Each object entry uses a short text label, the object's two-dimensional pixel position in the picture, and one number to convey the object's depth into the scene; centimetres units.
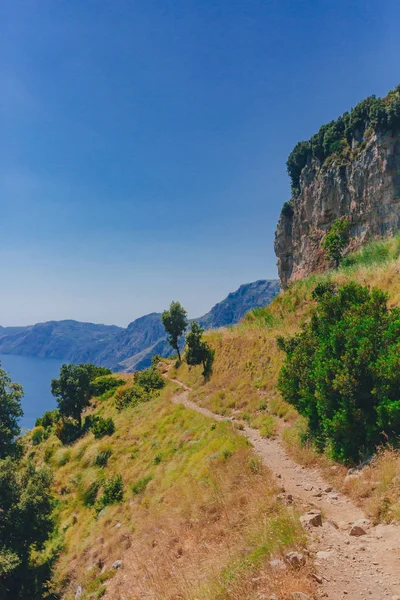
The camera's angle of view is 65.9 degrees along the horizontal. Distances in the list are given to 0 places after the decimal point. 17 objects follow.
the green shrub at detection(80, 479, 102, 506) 2065
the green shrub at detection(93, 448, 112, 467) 2441
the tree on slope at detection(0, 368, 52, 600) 1561
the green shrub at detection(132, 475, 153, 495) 1741
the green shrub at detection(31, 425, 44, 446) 4031
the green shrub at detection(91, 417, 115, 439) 2990
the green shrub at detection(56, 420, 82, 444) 3544
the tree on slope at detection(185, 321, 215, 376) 3244
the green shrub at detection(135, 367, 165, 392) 3662
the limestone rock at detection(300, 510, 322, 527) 652
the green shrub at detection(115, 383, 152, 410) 3449
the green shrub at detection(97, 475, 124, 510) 1830
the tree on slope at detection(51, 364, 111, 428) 3747
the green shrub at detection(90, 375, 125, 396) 4406
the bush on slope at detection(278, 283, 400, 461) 841
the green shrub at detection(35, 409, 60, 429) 4400
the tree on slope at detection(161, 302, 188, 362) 4247
